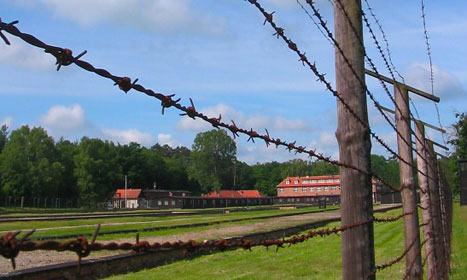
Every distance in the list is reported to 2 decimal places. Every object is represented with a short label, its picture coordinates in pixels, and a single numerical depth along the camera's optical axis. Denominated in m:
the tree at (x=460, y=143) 51.66
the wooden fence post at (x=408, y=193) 4.77
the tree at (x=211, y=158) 115.94
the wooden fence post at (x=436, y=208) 6.93
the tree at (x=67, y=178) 91.71
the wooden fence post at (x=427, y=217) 6.16
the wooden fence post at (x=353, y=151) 2.53
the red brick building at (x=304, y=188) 120.06
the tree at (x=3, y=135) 113.31
